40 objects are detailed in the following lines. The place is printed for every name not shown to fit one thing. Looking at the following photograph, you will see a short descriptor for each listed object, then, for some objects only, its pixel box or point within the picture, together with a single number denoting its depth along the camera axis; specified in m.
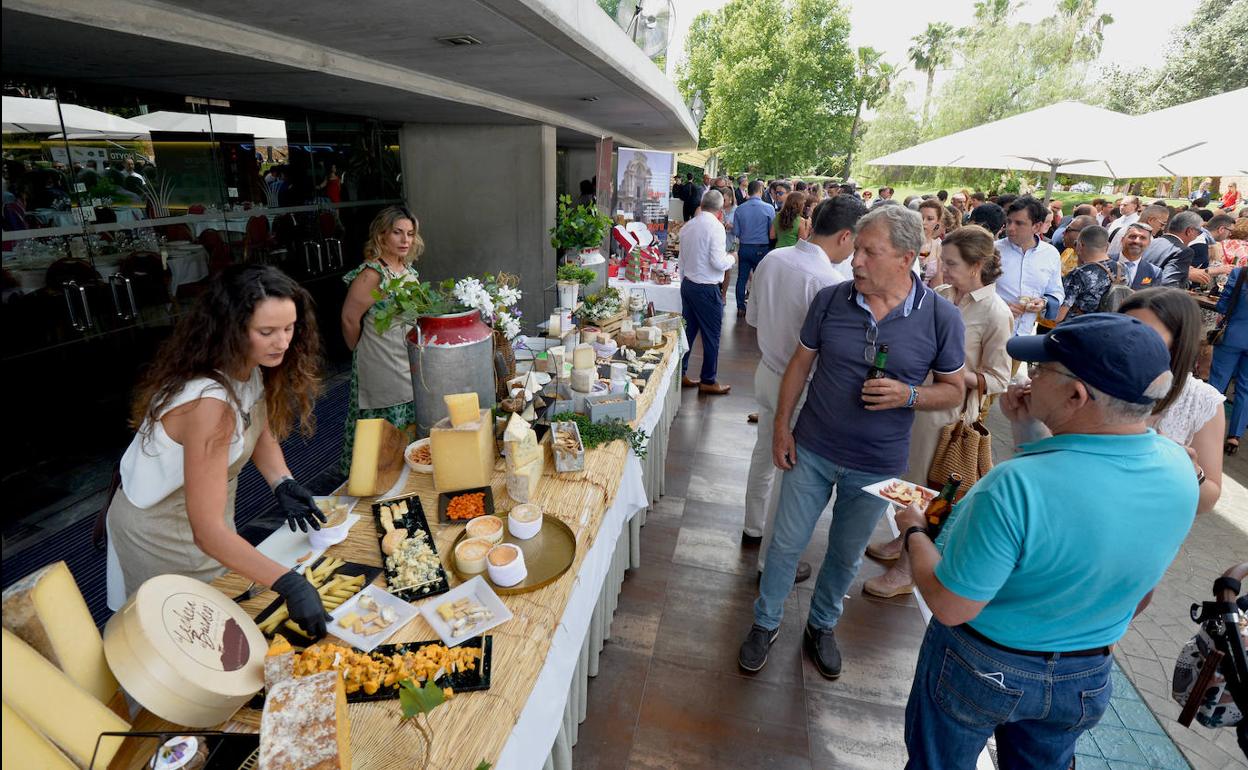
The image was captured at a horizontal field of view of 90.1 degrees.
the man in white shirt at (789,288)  3.24
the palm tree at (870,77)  33.97
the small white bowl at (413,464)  2.55
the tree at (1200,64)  20.84
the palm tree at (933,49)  42.44
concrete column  6.84
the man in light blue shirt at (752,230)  8.35
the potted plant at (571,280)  4.43
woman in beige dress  3.10
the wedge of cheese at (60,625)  1.22
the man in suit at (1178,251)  5.69
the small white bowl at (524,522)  2.16
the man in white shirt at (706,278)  5.76
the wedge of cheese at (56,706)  1.13
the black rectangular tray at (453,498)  2.26
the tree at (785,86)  25.62
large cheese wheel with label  1.30
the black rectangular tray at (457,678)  1.57
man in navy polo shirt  2.43
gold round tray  1.97
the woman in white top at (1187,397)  2.07
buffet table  1.49
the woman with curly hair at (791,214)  6.16
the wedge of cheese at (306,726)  1.24
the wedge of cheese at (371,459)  2.34
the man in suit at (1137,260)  5.48
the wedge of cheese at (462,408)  2.40
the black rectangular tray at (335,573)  1.71
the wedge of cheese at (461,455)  2.37
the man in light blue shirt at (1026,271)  4.73
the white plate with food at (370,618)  1.71
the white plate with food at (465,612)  1.77
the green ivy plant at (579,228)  4.86
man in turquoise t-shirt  1.43
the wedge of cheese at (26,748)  1.07
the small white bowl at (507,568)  1.93
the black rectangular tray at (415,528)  1.89
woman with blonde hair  3.20
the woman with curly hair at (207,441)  1.70
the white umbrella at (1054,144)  6.86
